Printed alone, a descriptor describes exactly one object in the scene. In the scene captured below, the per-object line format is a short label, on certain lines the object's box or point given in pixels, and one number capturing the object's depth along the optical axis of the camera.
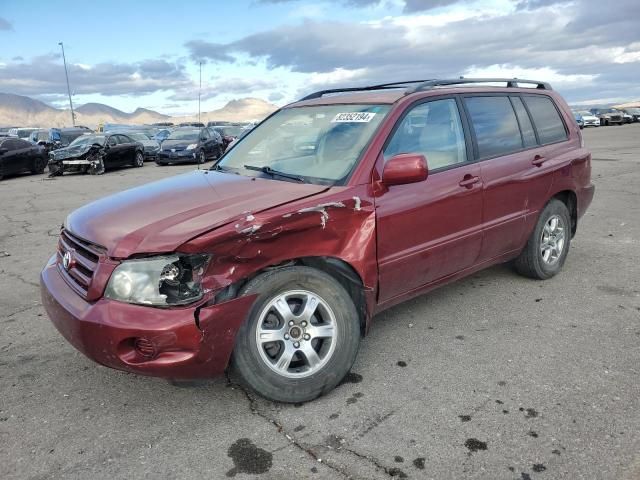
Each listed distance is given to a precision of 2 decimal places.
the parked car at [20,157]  17.70
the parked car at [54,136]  29.03
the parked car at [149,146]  23.72
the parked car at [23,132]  35.54
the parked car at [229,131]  25.68
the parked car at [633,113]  48.17
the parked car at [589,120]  45.30
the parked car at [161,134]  27.95
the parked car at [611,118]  46.25
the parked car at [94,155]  17.97
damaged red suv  2.66
